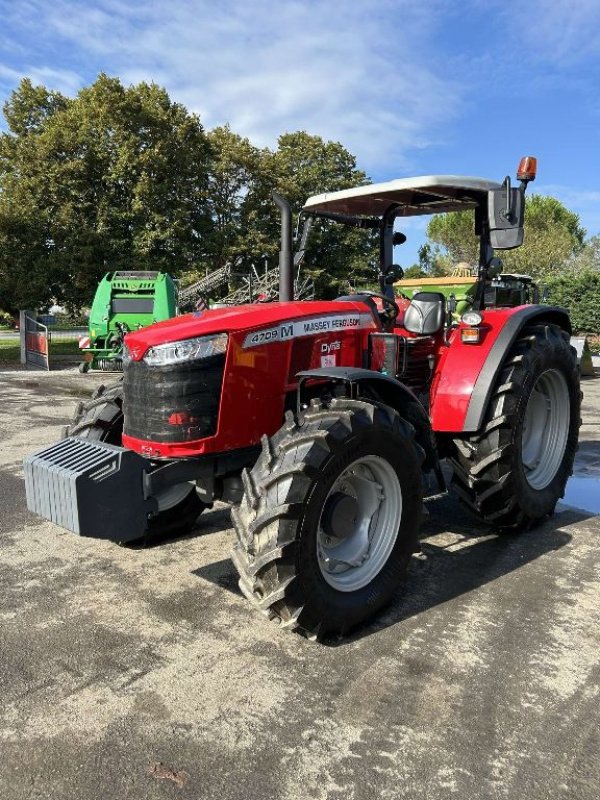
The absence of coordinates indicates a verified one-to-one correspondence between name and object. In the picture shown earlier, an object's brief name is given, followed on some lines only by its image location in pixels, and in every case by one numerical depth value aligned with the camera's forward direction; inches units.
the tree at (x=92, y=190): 782.5
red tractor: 112.6
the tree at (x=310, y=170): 819.0
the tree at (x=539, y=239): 1428.4
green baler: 580.1
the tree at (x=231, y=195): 966.4
